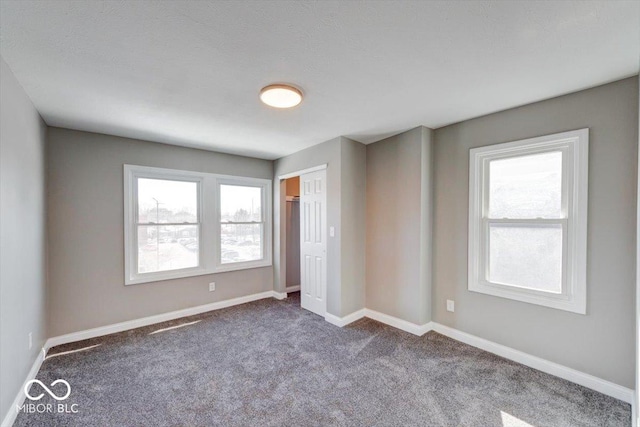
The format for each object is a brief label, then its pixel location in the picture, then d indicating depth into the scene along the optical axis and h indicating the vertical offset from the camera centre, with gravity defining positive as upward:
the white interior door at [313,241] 3.85 -0.45
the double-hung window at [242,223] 4.36 -0.22
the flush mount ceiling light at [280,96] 2.18 +0.92
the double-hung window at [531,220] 2.30 -0.09
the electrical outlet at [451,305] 3.12 -1.07
